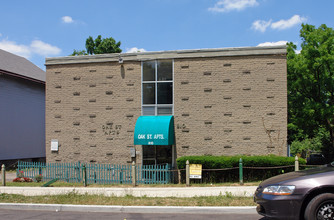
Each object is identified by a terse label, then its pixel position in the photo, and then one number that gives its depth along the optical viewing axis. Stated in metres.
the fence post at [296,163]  12.67
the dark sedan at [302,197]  5.55
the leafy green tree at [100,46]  41.50
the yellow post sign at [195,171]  12.88
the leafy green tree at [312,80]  23.03
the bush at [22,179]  14.32
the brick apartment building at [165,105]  14.52
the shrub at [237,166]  13.21
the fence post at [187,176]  12.42
